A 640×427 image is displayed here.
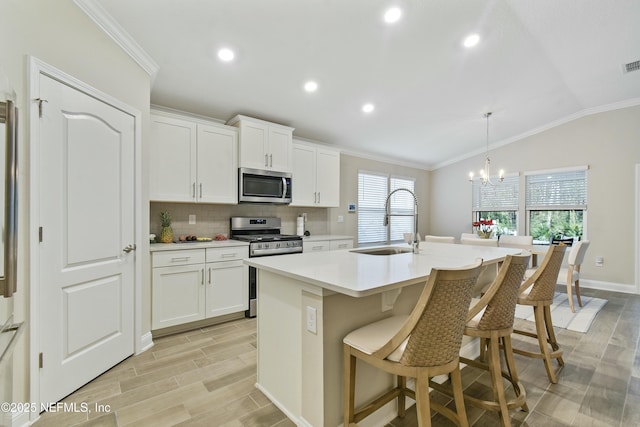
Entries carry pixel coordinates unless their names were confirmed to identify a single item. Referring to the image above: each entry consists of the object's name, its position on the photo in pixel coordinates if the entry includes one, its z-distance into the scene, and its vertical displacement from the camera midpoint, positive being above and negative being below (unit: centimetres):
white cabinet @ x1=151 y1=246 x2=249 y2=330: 279 -76
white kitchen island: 145 -60
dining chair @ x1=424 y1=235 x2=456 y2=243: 402 -38
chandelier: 435 +62
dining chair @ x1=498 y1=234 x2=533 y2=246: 428 -42
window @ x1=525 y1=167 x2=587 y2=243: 503 +17
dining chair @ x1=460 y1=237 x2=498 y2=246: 384 -40
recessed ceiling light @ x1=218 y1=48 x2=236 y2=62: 261 +147
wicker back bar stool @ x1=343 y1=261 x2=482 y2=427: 114 -56
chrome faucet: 235 -24
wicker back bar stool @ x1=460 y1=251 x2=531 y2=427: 156 -59
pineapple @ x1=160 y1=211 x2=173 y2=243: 316 -19
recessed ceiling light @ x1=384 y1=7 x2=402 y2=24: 237 +167
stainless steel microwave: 357 +35
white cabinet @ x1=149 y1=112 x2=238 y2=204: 303 +60
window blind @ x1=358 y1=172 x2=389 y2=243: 562 +12
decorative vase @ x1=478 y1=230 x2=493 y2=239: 461 -34
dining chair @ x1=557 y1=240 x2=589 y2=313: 372 -75
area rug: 323 -126
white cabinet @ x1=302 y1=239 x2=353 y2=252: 395 -47
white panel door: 179 -18
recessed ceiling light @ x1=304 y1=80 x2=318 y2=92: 326 +147
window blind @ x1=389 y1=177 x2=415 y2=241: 622 +10
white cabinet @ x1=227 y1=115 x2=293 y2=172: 358 +90
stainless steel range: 341 -32
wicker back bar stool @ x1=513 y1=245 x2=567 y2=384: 212 -61
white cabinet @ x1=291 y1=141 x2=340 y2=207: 423 +58
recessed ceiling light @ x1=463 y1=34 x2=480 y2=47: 279 +171
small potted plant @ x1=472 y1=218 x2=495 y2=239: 461 -26
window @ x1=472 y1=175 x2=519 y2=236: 575 +20
